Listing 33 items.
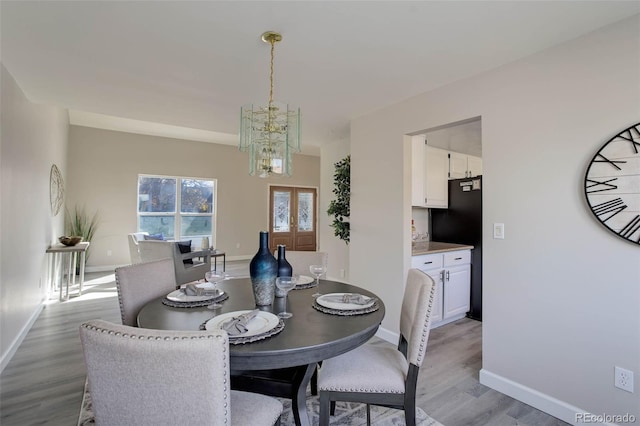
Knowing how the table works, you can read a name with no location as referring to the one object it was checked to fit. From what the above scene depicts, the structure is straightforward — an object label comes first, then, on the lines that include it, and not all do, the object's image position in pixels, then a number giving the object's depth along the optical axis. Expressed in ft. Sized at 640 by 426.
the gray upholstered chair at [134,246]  17.39
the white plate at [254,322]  4.22
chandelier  7.43
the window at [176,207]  23.00
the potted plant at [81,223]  19.82
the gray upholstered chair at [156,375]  2.91
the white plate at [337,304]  5.35
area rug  6.17
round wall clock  5.53
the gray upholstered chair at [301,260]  9.03
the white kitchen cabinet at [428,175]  11.56
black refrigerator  12.13
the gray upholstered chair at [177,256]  15.34
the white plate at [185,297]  5.64
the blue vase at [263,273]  5.34
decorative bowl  14.56
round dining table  3.88
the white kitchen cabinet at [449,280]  10.85
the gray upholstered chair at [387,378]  4.86
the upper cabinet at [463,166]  13.42
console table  13.91
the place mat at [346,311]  5.17
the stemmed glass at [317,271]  6.42
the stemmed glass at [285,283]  5.40
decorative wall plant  12.92
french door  27.73
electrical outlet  5.60
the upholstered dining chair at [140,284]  5.95
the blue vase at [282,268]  6.05
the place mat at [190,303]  5.46
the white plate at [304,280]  7.23
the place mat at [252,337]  3.94
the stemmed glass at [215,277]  5.92
